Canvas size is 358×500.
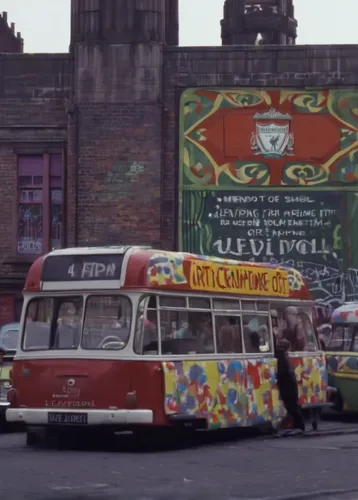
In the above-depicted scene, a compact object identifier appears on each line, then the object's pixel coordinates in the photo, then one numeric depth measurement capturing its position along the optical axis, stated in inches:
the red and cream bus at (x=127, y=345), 714.8
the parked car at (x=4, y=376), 834.8
